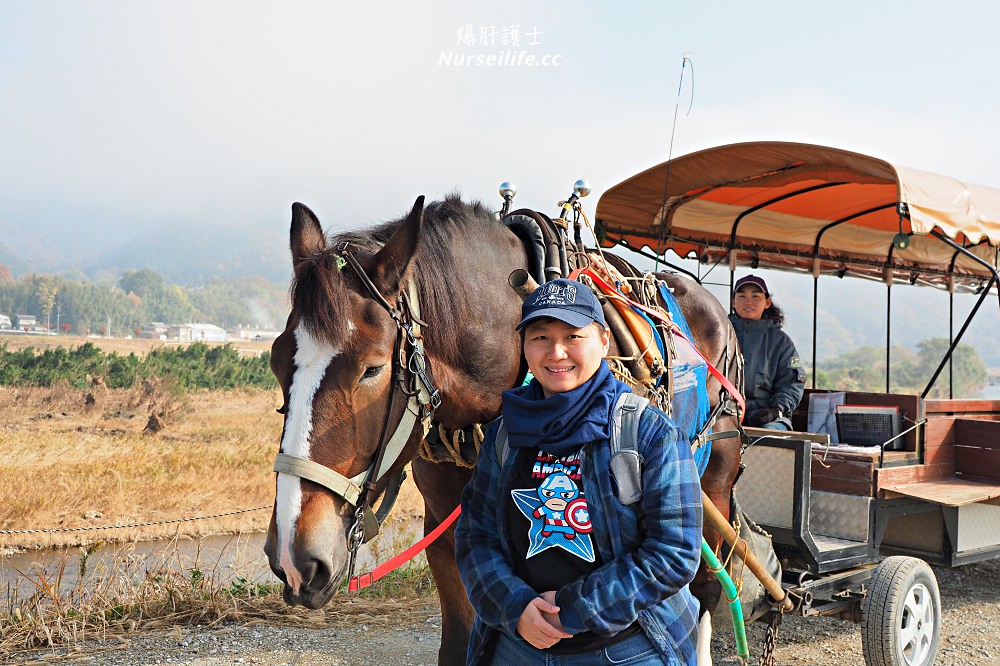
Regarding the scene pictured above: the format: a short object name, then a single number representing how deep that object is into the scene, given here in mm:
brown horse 1969
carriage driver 4844
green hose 2645
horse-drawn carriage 2045
